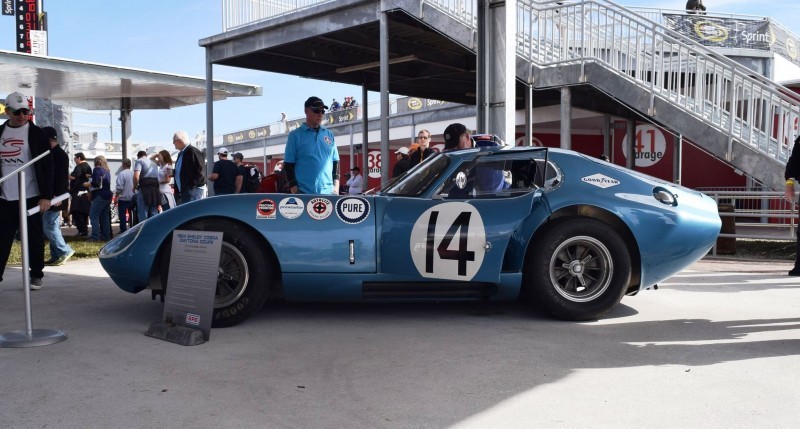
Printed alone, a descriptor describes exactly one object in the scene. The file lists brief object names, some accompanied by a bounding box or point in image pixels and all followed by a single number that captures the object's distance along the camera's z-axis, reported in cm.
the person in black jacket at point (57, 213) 613
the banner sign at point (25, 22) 1681
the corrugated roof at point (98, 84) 1252
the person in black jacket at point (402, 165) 956
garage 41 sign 1816
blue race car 459
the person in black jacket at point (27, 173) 597
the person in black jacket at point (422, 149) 855
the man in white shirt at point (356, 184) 1716
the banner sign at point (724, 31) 1948
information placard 426
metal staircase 948
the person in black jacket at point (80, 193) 1258
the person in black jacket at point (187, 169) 954
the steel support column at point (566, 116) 1106
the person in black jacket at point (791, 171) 643
